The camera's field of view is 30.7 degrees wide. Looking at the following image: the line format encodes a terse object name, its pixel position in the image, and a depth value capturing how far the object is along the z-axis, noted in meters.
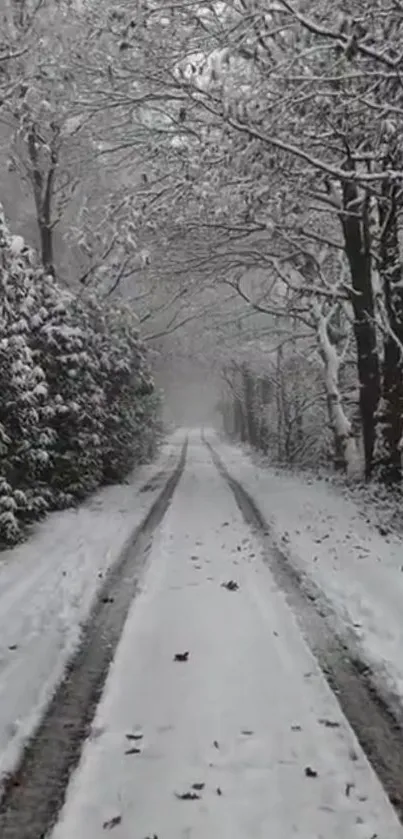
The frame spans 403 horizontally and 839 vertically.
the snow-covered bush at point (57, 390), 12.11
